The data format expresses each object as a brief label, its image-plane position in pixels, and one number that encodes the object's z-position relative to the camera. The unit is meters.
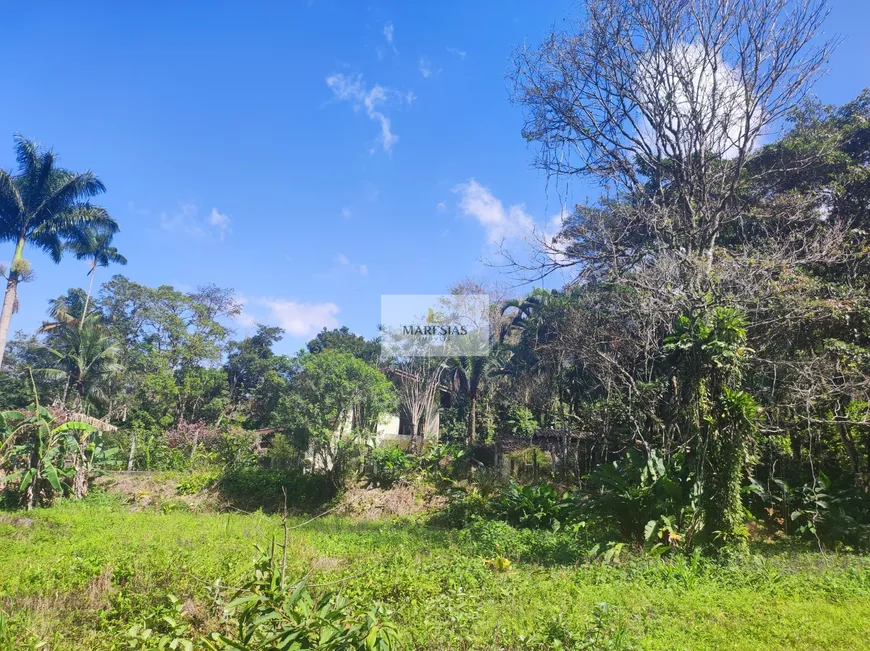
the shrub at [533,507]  9.06
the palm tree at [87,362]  19.91
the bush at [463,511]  10.43
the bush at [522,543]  6.95
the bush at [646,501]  6.56
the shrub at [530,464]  14.04
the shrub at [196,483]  12.85
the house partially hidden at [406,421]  19.22
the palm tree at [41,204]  18.30
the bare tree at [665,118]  9.79
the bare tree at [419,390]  18.89
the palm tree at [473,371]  20.64
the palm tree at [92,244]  20.72
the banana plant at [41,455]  9.97
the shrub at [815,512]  7.79
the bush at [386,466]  13.30
